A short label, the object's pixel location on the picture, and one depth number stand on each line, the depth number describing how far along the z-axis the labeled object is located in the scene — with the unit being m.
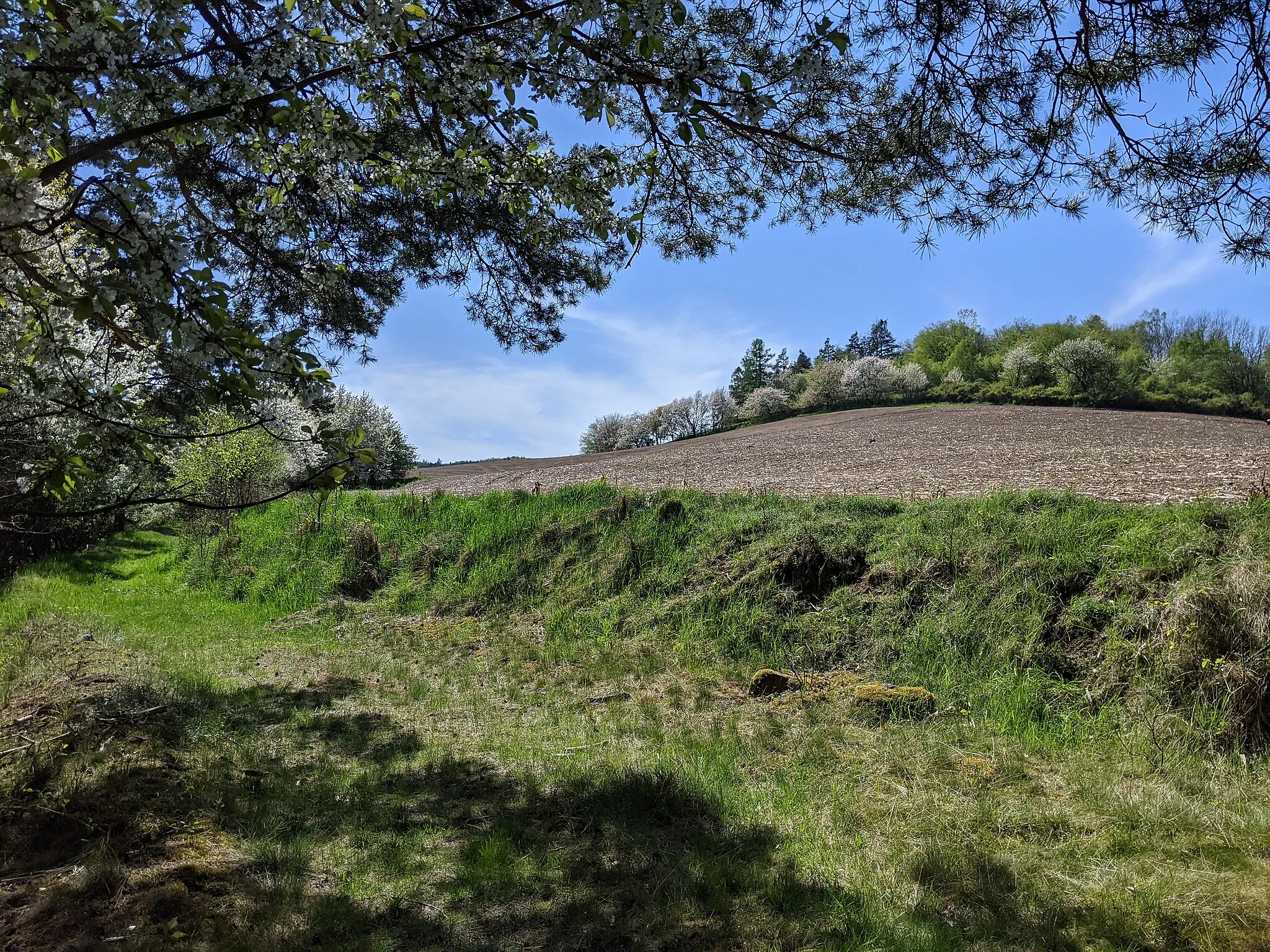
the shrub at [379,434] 28.27
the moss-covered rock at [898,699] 5.18
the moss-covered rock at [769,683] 5.83
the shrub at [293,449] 20.10
